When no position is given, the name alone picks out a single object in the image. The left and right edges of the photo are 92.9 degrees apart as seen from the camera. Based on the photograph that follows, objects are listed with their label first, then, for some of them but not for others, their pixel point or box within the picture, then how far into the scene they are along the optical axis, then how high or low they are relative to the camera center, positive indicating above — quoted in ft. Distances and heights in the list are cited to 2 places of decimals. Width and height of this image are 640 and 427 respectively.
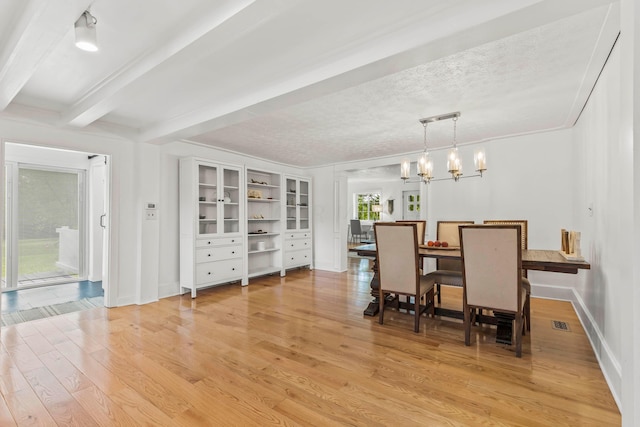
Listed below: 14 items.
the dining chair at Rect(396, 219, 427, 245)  13.48 -0.84
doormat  11.15 -3.85
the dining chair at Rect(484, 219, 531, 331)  11.68 -0.61
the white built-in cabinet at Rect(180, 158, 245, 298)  14.49 -0.52
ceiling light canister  5.42 +3.28
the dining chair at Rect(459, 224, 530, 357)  8.20 -1.66
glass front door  15.37 -0.66
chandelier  10.38 +1.78
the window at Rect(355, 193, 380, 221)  37.22 +0.93
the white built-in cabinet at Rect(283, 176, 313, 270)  19.92 -0.75
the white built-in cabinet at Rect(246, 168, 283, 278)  18.60 -0.58
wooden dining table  8.31 -1.46
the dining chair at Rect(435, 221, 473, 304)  12.68 -1.22
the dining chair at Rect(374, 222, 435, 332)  10.04 -1.79
